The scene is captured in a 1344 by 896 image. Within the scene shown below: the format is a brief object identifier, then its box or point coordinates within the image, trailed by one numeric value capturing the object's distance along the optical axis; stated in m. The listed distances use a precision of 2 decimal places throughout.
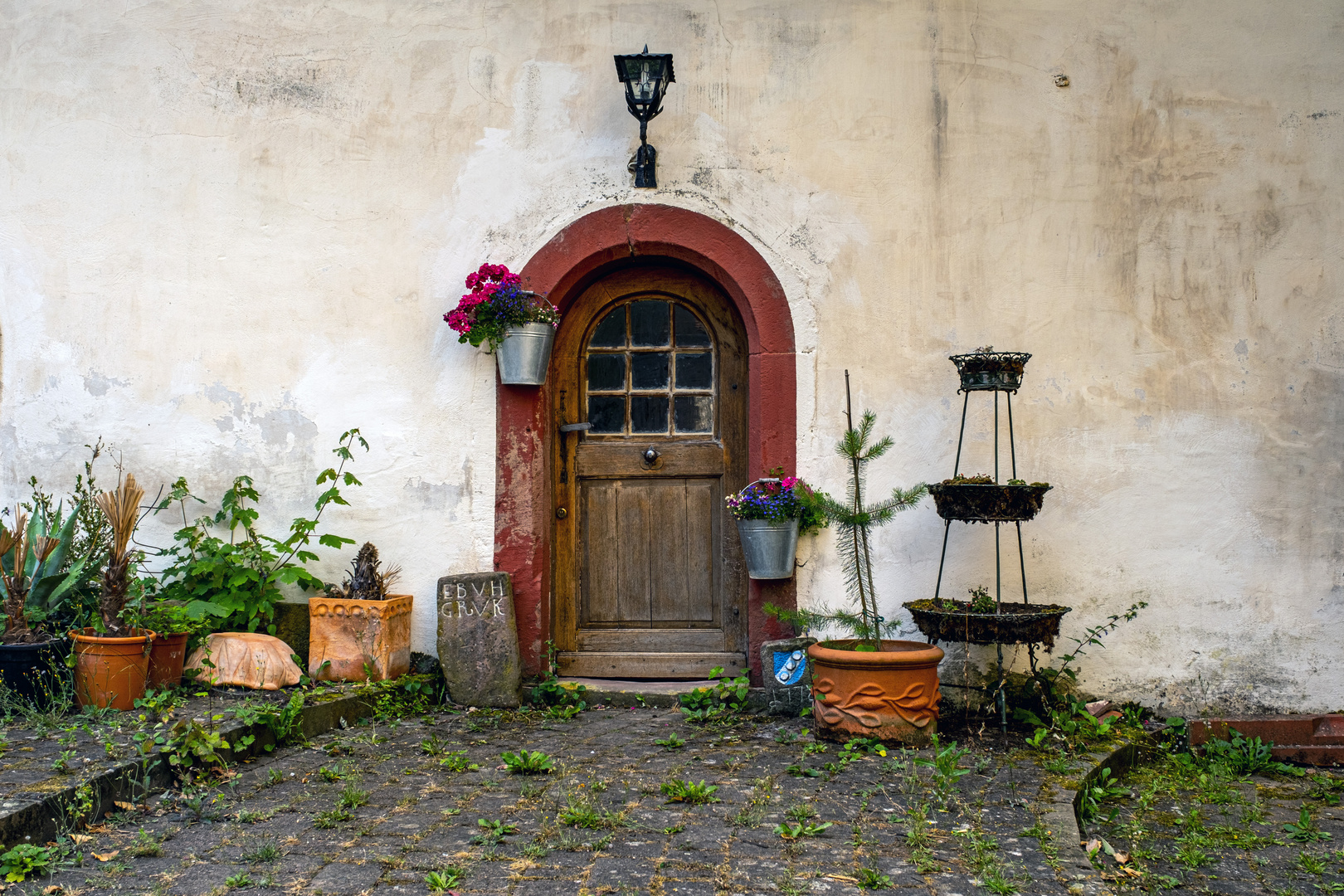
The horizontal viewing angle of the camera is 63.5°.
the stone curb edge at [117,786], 3.15
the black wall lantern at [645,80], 5.23
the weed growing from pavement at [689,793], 3.65
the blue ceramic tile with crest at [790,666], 5.15
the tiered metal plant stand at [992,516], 4.51
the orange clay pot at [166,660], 4.83
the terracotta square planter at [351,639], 5.21
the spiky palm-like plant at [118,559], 4.61
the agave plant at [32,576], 4.71
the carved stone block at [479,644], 5.29
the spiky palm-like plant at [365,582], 5.37
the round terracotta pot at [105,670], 4.50
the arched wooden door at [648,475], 5.68
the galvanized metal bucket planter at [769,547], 5.16
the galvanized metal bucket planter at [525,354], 5.36
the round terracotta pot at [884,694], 4.45
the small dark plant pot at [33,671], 4.53
